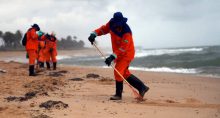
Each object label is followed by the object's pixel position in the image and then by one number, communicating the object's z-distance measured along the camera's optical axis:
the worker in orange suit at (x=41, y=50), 16.04
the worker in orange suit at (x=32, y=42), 11.95
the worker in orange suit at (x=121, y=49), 7.62
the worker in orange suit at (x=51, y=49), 15.88
